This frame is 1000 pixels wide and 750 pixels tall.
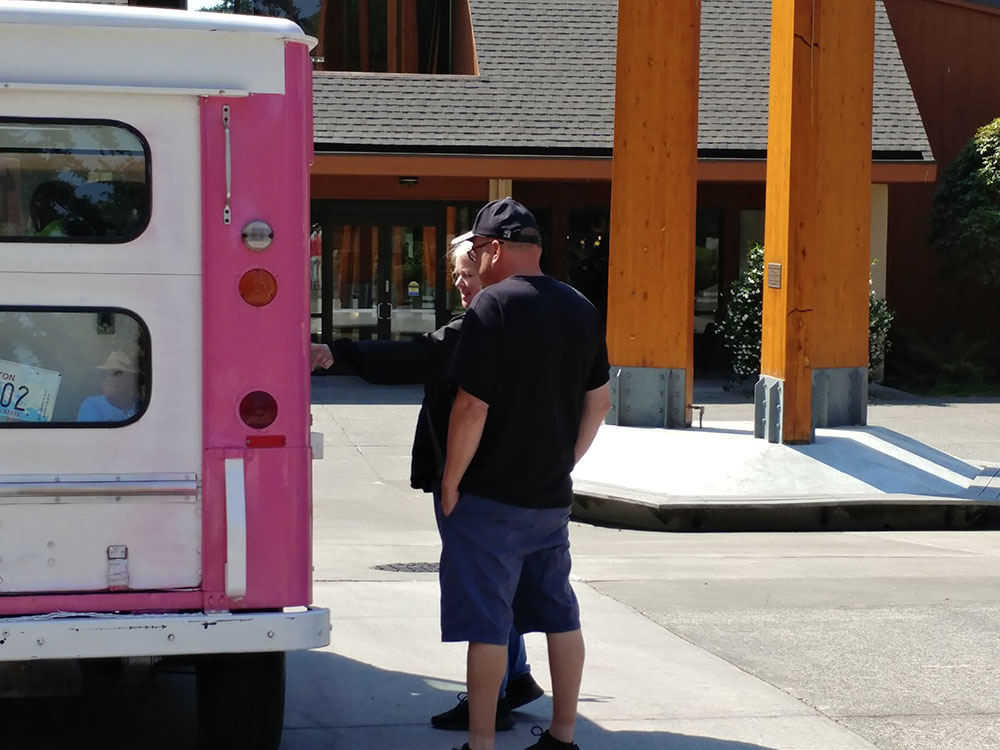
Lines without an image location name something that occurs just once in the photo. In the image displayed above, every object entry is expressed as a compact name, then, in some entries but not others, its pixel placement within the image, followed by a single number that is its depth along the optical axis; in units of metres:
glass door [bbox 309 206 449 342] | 22.17
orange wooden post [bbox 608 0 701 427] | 11.70
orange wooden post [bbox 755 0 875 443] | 11.02
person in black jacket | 4.75
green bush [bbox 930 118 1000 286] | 20.95
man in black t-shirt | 4.55
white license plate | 4.46
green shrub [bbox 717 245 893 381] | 18.81
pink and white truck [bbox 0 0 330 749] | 4.42
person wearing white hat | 4.51
